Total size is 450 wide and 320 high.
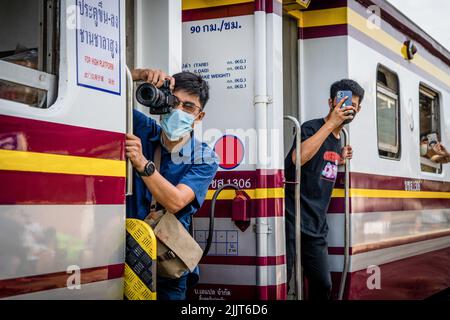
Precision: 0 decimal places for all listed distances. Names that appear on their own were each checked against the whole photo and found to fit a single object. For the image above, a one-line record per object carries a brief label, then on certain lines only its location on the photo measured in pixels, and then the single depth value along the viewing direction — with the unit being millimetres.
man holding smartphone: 4699
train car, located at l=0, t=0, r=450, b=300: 2453
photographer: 3186
